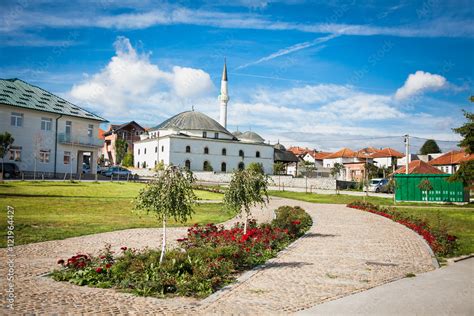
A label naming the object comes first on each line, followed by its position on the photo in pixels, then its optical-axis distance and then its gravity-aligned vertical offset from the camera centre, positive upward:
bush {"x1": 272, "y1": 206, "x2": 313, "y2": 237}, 15.41 -1.65
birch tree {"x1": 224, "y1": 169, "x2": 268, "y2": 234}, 13.72 -0.43
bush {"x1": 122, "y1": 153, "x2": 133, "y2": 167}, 92.88 +3.68
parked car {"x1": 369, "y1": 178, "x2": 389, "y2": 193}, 51.58 -0.41
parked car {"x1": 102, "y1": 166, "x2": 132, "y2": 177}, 54.33 +0.72
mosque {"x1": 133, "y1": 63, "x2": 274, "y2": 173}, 84.38 +7.25
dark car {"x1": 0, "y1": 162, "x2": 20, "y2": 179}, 39.47 +0.46
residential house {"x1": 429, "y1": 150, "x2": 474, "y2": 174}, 77.75 +4.48
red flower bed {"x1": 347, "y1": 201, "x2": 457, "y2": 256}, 12.69 -1.82
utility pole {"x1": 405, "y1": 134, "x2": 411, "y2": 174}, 44.32 +4.03
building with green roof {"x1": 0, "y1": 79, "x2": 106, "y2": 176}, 42.66 +5.29
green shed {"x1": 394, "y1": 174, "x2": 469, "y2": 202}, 34.09 -0.51
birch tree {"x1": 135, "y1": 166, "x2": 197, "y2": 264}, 9.22 -0.38
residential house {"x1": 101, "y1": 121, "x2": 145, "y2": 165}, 100.44 +10.13
